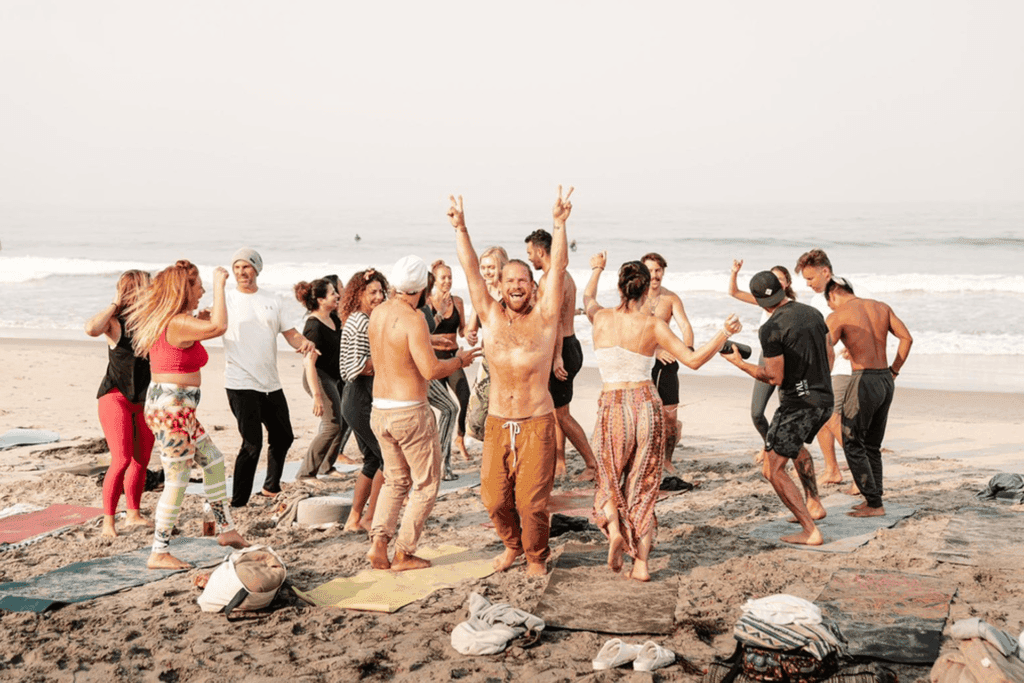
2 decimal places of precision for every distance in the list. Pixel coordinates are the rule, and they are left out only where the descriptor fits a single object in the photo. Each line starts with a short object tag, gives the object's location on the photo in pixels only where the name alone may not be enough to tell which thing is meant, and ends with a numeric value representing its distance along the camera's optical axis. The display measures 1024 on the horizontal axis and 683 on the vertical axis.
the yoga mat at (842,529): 6.51
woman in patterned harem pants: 5.77
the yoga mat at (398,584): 5.45
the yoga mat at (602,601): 5.07
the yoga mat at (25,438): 9.80
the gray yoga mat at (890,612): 4.66
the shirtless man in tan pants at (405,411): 5.73
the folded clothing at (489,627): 4.70
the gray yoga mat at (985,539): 6.11
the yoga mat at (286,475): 8.10
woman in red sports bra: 5.94
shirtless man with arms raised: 5.69
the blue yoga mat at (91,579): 5.39
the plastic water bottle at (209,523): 6.53
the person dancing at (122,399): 6.63
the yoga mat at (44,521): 6.76
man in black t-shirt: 6.41
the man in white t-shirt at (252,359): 7.29
